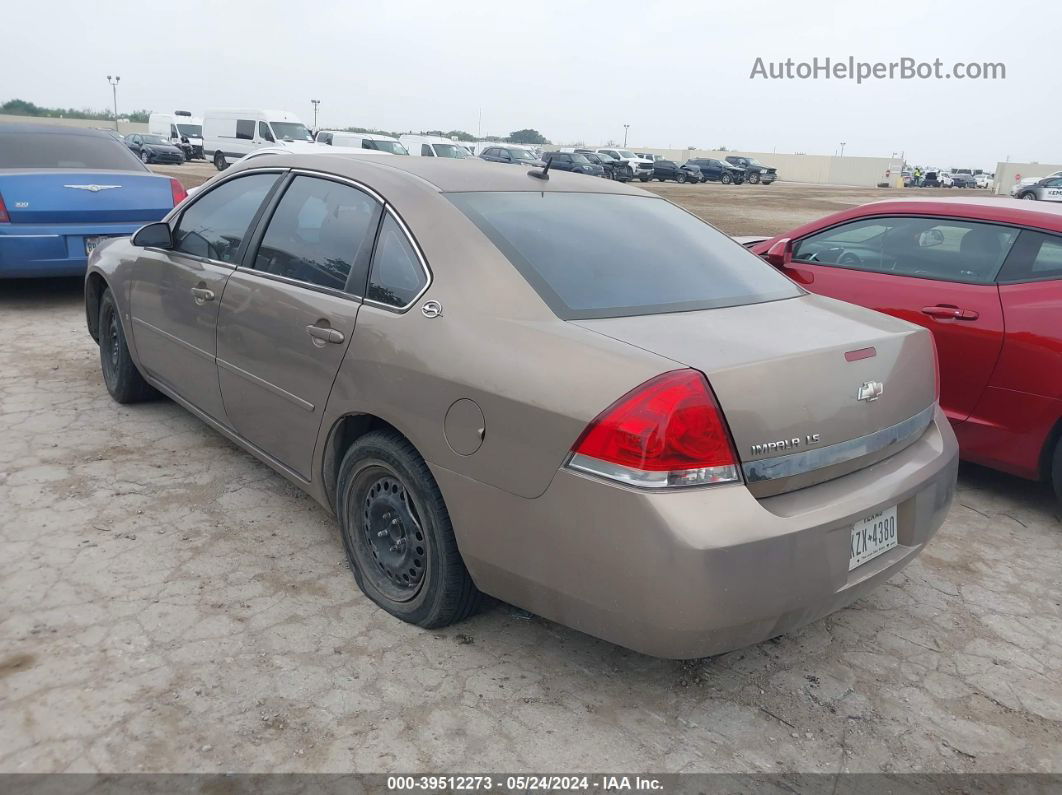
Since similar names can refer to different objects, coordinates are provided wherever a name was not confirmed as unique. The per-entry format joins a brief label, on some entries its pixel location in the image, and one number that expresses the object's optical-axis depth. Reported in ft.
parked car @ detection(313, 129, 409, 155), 91.91
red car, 13.34
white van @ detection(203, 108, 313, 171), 103.14
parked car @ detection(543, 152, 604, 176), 119.14
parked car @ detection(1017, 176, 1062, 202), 99.25
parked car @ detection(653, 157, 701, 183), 156.97
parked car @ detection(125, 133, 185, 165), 114.93
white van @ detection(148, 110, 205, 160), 150.10
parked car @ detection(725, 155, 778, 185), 167.94
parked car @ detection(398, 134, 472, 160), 100.17
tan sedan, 7.38
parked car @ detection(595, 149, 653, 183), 152.87
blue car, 21.98
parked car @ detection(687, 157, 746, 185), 163.43
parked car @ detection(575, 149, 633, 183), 143.54
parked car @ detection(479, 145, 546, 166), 121.70
